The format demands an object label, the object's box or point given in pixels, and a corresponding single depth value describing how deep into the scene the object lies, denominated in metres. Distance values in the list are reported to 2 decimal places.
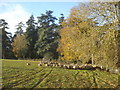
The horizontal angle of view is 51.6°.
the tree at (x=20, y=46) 37.47
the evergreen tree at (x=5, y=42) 38.89
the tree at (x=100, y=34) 9.86
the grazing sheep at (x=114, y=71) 11.26
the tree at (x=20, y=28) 48.56
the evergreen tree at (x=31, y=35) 40.45
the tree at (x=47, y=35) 32.80
